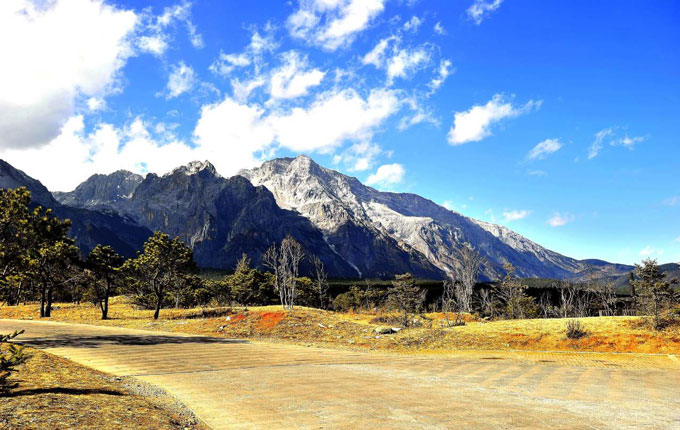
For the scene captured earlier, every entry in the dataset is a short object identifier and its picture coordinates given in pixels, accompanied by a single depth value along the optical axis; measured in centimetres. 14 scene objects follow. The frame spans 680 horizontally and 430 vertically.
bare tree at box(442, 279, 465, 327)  3812
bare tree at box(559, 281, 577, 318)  6334
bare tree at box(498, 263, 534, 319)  5419
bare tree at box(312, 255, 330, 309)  9368
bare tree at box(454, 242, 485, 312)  4629
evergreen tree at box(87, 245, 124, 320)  4453
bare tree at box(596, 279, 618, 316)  6950
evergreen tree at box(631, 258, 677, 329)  3031
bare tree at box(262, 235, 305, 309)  5516
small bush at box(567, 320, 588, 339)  2948
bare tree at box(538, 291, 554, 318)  7484
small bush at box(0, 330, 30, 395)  773
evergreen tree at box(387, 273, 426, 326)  3934
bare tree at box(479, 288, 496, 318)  6569
